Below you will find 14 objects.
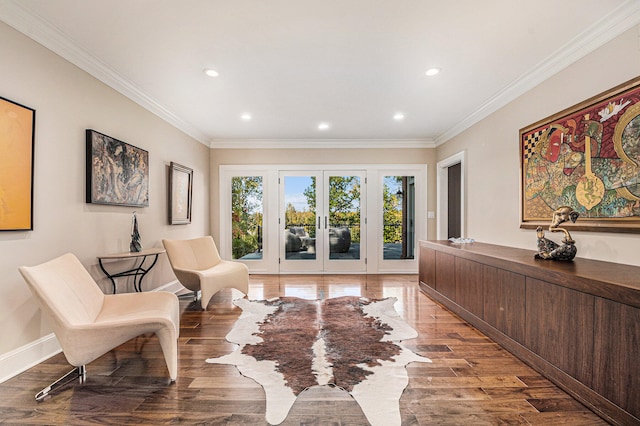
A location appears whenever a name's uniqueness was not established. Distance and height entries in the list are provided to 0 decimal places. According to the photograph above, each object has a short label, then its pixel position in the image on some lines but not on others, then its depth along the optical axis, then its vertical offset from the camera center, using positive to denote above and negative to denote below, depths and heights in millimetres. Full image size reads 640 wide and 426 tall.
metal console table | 2831 -508
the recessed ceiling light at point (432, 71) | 2912 +1399
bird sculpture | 2289 -222
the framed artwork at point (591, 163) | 2059 +416
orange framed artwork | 2012 +346
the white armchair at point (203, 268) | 3480 -681
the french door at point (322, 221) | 5688 -114
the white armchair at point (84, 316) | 1810 -689
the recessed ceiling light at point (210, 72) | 2930 +1400
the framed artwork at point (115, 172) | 2746 +436
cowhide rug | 1852 -1100
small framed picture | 4164 +317
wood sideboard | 1545 -680
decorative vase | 3182 -252
